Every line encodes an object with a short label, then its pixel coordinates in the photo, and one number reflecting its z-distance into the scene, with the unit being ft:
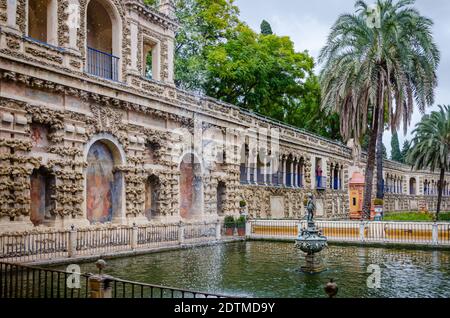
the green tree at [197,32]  120.26
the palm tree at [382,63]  82.89
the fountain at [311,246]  47.80
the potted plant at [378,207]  93.09
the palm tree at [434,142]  126.62
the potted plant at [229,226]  82.79
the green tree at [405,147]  278.05
